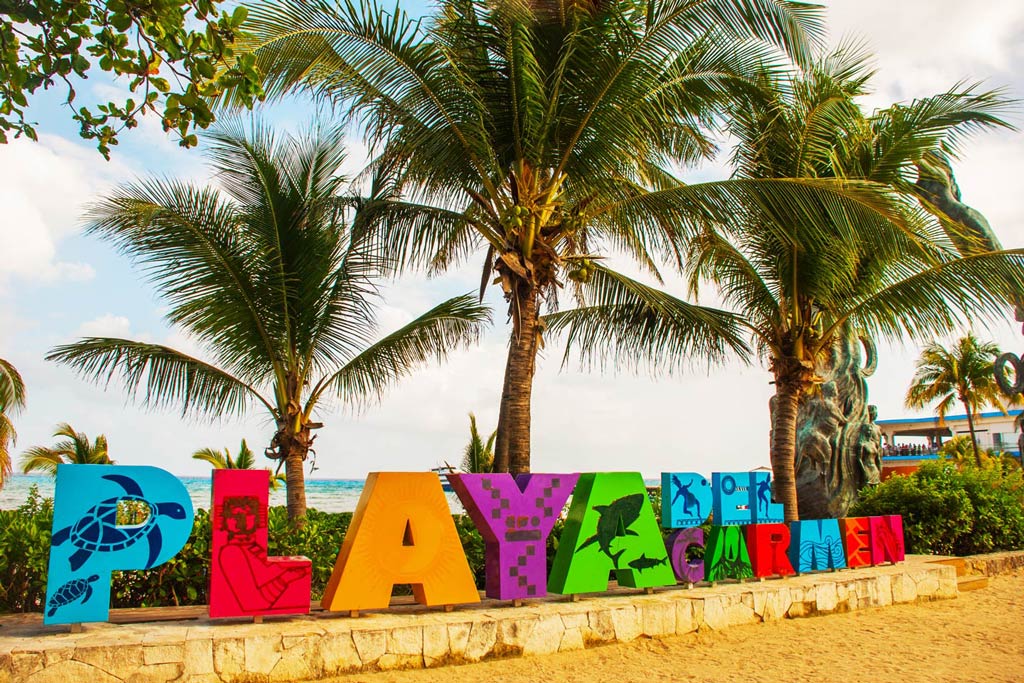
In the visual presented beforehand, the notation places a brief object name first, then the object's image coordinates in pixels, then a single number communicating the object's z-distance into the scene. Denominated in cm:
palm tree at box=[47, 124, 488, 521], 971
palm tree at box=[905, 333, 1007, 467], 3606
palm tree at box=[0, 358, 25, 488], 1669
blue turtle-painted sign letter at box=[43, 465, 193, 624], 620
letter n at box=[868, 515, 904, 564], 1142
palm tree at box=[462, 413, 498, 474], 1895
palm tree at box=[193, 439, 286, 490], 1723
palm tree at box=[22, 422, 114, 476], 1494
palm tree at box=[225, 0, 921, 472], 910
